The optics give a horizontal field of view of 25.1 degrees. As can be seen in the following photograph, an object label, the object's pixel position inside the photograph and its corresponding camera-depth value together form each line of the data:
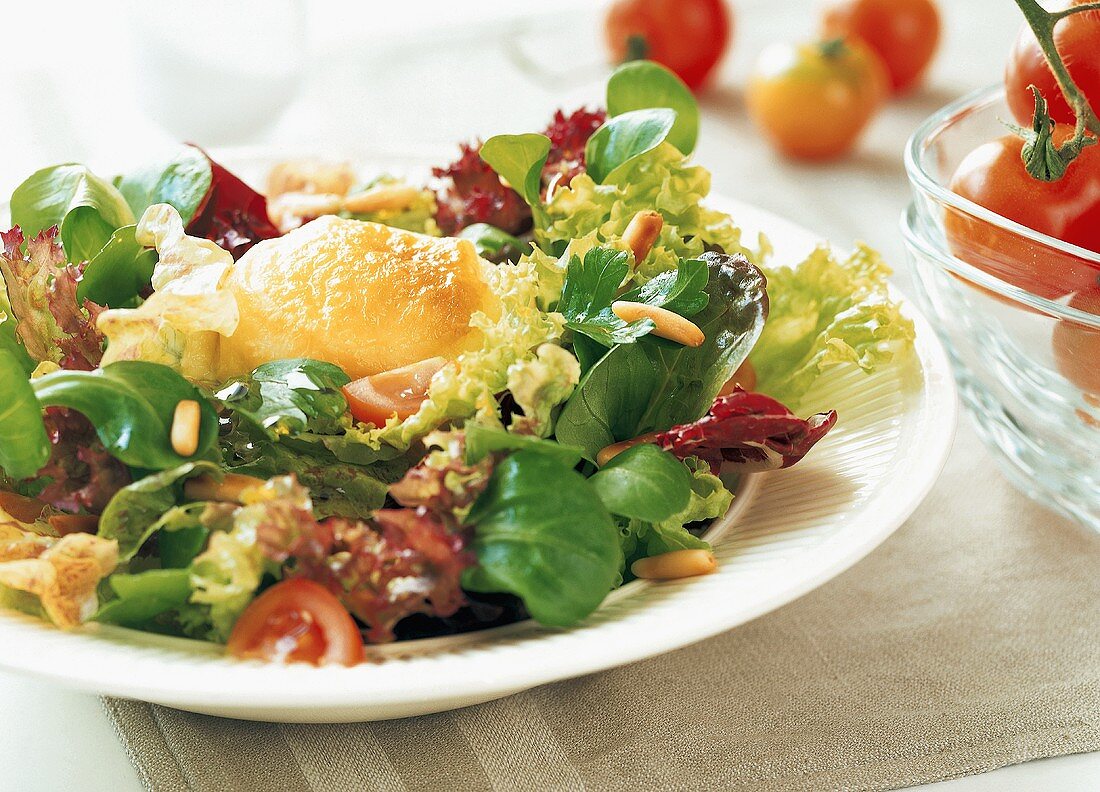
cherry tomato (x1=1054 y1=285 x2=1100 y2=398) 0.47
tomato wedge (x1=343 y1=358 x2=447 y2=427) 0.46
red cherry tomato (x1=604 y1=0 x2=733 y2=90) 0.85
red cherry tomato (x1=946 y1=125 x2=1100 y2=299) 0.47
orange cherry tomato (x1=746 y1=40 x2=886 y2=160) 0.74
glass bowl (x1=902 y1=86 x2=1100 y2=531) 0.47
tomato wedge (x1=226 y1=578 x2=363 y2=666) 0.41
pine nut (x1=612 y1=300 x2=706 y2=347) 0.45
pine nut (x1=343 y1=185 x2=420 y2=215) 0.54
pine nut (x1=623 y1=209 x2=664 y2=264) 0.48
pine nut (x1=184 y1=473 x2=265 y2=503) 0.43
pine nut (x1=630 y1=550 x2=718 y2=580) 0.44
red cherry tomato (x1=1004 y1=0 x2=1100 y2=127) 0.48
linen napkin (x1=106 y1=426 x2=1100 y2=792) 0.44
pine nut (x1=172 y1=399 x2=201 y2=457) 0.43
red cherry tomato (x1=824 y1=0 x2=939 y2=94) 0.84
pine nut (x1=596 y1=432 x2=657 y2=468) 0.45
